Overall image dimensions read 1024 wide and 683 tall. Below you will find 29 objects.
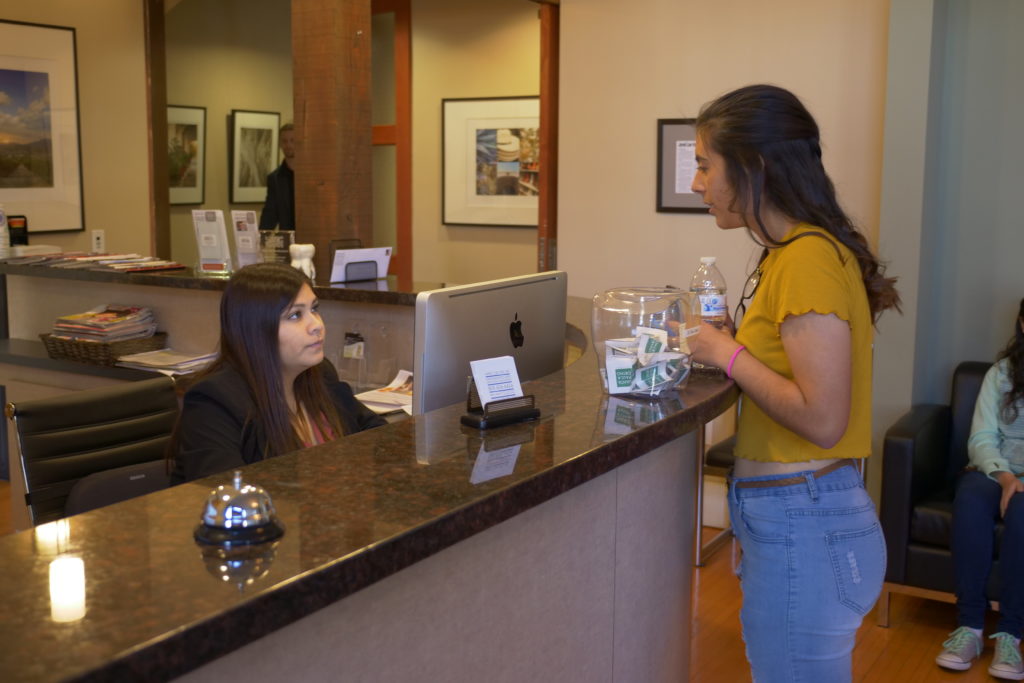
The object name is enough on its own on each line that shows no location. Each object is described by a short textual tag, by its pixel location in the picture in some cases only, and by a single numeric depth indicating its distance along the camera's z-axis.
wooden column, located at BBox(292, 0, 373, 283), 4.14
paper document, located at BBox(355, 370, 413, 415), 3.46
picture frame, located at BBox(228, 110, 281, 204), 7.73
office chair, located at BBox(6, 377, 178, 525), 2.78
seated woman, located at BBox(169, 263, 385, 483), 2.24
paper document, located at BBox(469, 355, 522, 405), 1.74
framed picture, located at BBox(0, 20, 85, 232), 5.74
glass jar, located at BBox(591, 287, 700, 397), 1.96
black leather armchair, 3.86
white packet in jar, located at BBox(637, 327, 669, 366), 1.94
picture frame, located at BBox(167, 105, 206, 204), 7.16
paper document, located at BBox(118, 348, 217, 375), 4.15
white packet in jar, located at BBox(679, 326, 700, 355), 1.93
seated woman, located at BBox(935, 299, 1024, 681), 3.55
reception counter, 0.96
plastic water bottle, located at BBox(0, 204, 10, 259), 4.78
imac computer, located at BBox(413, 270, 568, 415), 2.05
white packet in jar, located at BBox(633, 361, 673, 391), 1.96
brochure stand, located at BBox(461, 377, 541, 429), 1.71
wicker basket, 4.29
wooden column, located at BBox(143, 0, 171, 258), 6.47
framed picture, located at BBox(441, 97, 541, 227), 6.89
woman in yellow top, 1.71
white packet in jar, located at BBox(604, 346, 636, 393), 1.97
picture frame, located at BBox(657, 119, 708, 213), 5.13
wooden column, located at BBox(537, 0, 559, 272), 5.79
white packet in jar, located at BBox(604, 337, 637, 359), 1.97
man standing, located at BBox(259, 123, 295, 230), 6.40
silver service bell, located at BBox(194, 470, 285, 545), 1.11
